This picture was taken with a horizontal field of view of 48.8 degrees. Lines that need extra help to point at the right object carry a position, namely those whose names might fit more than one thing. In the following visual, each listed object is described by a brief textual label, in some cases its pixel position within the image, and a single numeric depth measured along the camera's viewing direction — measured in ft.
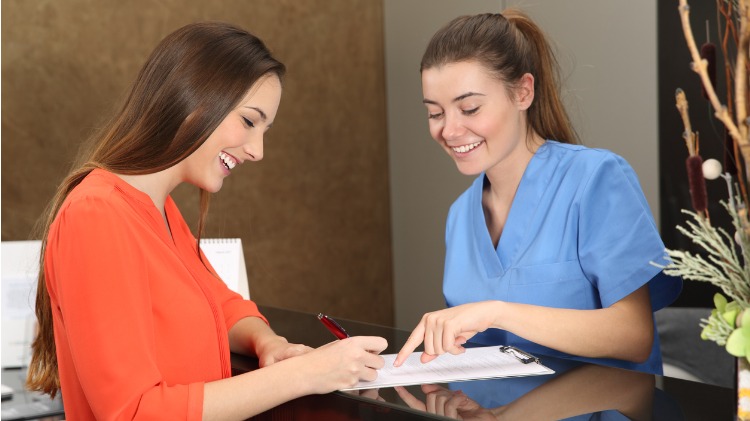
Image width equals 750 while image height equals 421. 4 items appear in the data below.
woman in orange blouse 3.70
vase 3.03
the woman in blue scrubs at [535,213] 5.27
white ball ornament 2.90
